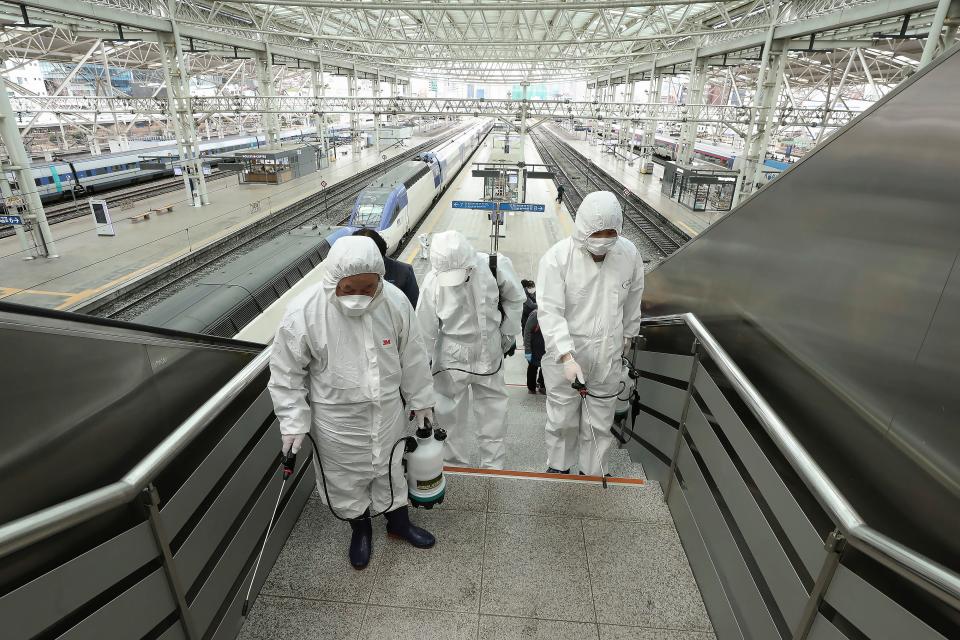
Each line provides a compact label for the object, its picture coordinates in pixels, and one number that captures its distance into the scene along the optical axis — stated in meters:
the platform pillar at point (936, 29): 7.22
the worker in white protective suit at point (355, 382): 2.12
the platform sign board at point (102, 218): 12.71
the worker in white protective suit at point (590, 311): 2.81
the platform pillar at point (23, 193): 10.38
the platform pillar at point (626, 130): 31.27
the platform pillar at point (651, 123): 24.99
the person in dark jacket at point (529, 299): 5.34
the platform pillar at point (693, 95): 19.36
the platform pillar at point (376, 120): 33.79
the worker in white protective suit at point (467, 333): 3.11
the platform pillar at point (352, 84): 31.74
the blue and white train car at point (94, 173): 16.12
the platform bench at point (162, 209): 16.19
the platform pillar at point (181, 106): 15.41
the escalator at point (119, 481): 1.17
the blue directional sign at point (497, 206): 10.21
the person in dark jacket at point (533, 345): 4.39
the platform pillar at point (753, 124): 13.18
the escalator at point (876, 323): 1.24
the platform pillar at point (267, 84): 20.66
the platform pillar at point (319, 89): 25.58
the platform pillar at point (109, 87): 18.19
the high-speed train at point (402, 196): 12.05
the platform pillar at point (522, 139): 13.31
